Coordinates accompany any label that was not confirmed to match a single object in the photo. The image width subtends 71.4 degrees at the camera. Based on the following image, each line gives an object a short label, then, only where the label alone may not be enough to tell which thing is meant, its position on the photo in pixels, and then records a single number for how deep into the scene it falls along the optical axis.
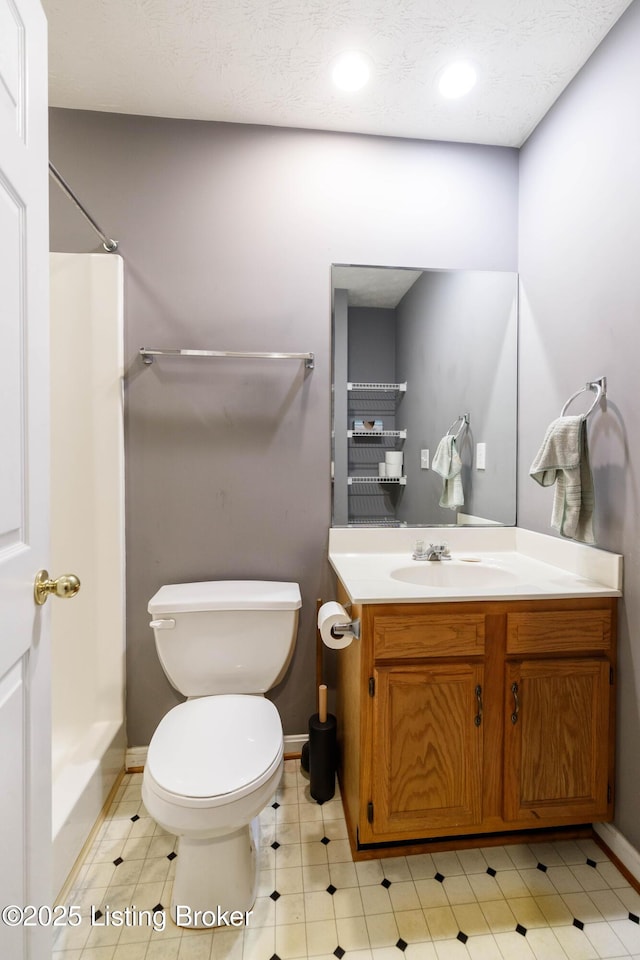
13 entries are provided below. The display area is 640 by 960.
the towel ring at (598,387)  1.43
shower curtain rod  1.26
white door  0.73
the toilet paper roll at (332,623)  1.33
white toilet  1.09
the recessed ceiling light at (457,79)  1.50
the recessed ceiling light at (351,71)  1.46
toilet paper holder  1.34
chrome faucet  1.73
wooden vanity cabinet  1.27
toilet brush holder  1.58
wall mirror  1.80
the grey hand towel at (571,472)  1.42
